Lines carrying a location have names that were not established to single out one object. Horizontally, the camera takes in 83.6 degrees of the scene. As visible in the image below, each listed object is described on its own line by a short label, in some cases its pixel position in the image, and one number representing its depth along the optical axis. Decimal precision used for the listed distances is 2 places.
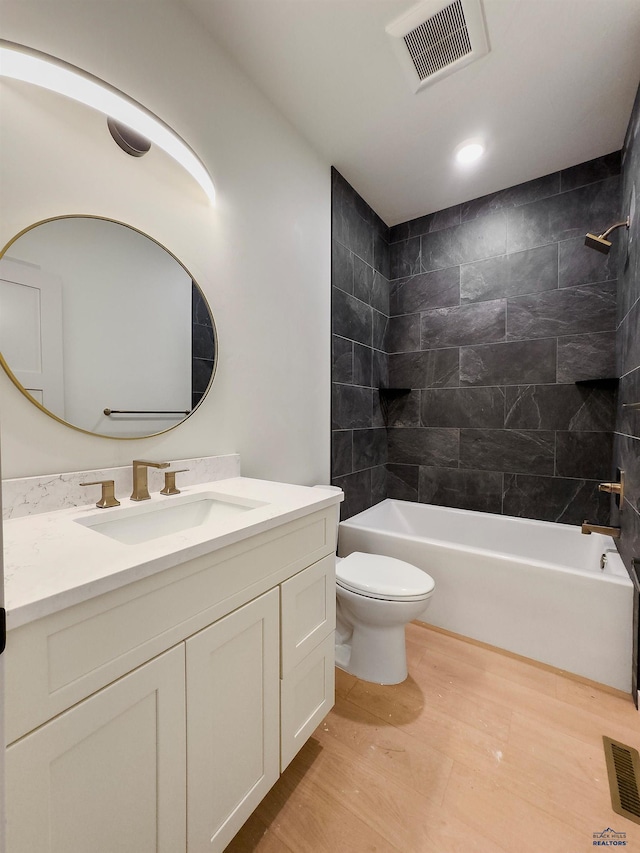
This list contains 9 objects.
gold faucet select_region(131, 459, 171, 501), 1.15
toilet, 1.49
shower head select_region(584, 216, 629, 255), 1.83
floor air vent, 1.07
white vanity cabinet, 0.55
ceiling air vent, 1.34
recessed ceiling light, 2.02
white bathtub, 1.57
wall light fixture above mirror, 0.91
